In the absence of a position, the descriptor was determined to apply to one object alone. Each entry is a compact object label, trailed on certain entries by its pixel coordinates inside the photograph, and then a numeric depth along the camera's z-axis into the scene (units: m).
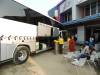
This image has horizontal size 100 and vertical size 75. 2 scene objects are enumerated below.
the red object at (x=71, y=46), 5.74
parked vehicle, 3.07
